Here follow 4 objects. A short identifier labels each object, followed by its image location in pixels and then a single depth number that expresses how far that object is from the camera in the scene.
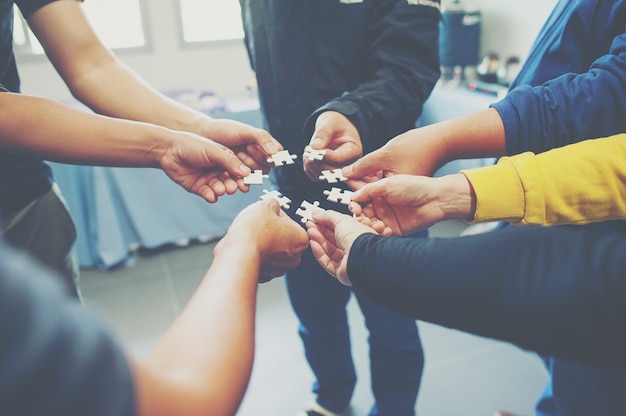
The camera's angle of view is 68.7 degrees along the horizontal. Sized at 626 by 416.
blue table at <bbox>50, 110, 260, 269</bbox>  3.09
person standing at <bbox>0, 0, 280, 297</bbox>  1.25
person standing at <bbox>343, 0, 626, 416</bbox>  1.13
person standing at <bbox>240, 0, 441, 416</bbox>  1.48
